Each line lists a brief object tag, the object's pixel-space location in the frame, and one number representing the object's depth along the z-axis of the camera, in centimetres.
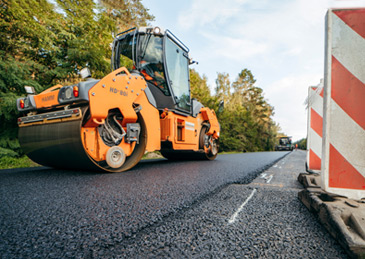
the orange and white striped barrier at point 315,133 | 316
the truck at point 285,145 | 3412
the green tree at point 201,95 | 1658
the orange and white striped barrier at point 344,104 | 151
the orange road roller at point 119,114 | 315
